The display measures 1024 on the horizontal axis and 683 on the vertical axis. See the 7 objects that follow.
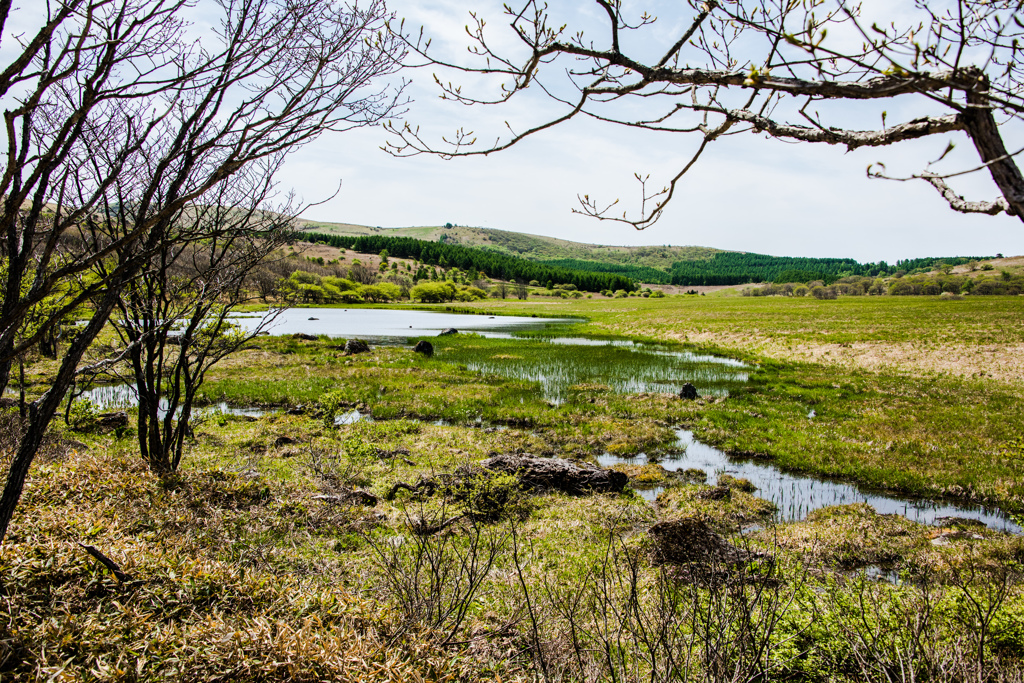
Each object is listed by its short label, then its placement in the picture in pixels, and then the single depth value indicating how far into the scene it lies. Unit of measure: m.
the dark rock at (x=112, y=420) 10.80
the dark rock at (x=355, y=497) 7.58
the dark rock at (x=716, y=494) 8.64
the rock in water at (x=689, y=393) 16.46
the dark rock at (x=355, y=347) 25.75
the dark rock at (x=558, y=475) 8.90
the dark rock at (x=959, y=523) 7.45
